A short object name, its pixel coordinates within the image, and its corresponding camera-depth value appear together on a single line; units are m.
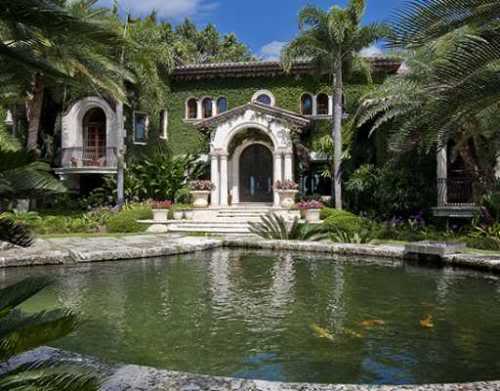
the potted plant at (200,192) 24.08
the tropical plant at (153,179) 25.97
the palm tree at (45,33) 3.69
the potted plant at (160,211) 21.28
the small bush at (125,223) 20.27
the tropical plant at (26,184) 3.64
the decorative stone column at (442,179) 20.14
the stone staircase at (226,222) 20.30
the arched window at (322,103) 27.61
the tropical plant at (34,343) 2.47
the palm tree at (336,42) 21.16
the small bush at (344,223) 17.31
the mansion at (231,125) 25.66
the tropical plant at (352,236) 15.62
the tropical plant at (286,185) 23.44
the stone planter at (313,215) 20.62
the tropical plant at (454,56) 5.59
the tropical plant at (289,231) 16.50
